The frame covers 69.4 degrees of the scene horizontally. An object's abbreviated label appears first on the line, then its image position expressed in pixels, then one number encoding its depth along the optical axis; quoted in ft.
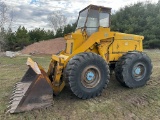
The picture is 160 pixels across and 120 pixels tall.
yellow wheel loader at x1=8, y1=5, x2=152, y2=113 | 8.08
